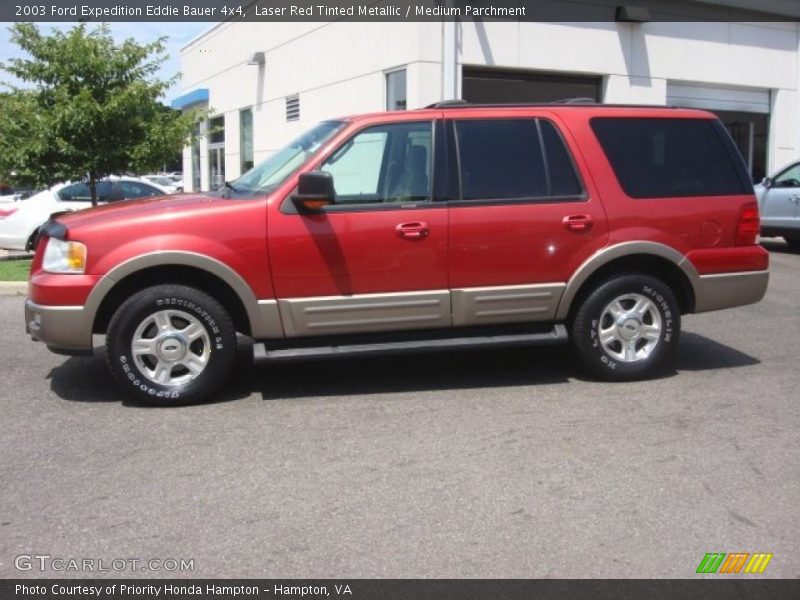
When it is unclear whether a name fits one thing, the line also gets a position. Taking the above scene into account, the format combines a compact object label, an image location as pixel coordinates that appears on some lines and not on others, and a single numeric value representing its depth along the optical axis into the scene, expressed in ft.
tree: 37.14
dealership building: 48.44
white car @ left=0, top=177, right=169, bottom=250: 42.93
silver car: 43.84
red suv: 17.83
